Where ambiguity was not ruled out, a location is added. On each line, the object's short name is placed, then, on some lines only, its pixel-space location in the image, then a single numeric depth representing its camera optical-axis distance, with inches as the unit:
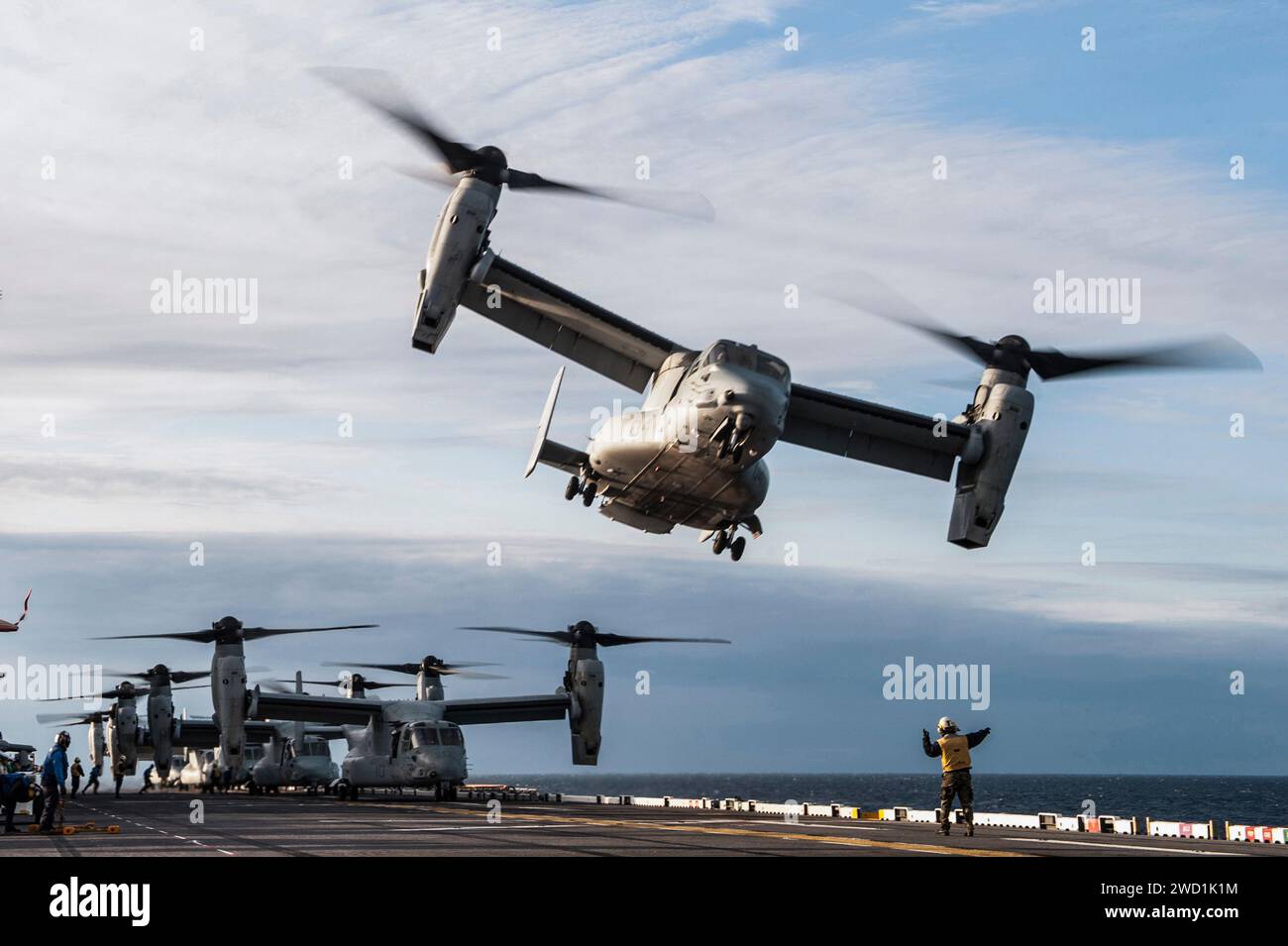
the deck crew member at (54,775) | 839.7
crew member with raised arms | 728.3
